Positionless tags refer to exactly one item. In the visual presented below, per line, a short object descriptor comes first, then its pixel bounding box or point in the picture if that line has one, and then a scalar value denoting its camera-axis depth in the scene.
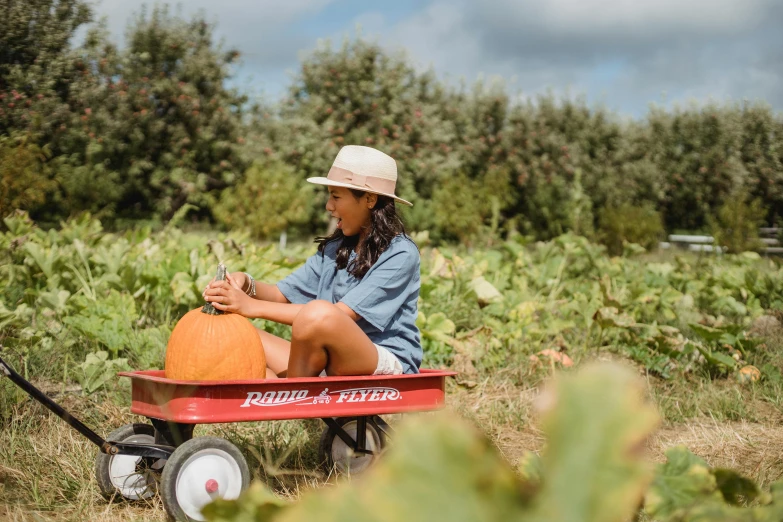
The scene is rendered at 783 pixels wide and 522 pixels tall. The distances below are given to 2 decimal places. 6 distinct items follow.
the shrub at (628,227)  18.05
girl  2.79
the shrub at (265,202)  17.53
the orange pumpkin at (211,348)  2.66
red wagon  2.39
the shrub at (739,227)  16.48
